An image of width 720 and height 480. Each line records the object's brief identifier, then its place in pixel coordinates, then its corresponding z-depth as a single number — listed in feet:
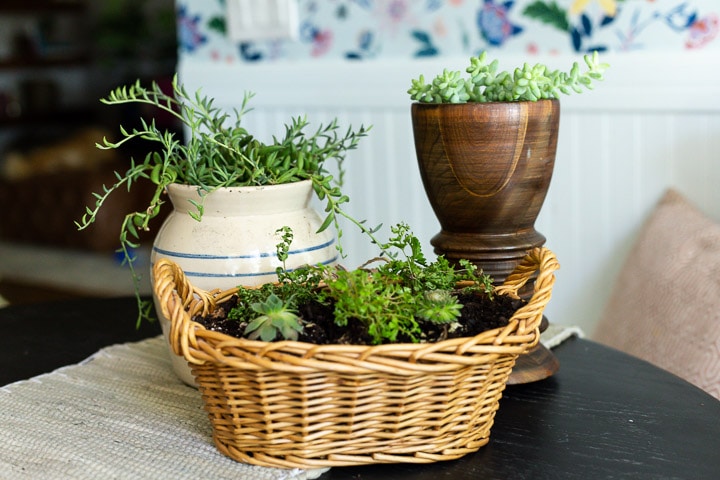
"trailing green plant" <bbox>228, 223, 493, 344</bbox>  2.28
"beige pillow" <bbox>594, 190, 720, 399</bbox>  4.23
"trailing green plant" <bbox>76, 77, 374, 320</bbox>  2.83
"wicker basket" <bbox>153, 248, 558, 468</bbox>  2.14
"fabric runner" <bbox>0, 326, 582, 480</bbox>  2.36
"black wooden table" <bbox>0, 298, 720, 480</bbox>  2.33
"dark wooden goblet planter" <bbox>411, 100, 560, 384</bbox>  2.76
